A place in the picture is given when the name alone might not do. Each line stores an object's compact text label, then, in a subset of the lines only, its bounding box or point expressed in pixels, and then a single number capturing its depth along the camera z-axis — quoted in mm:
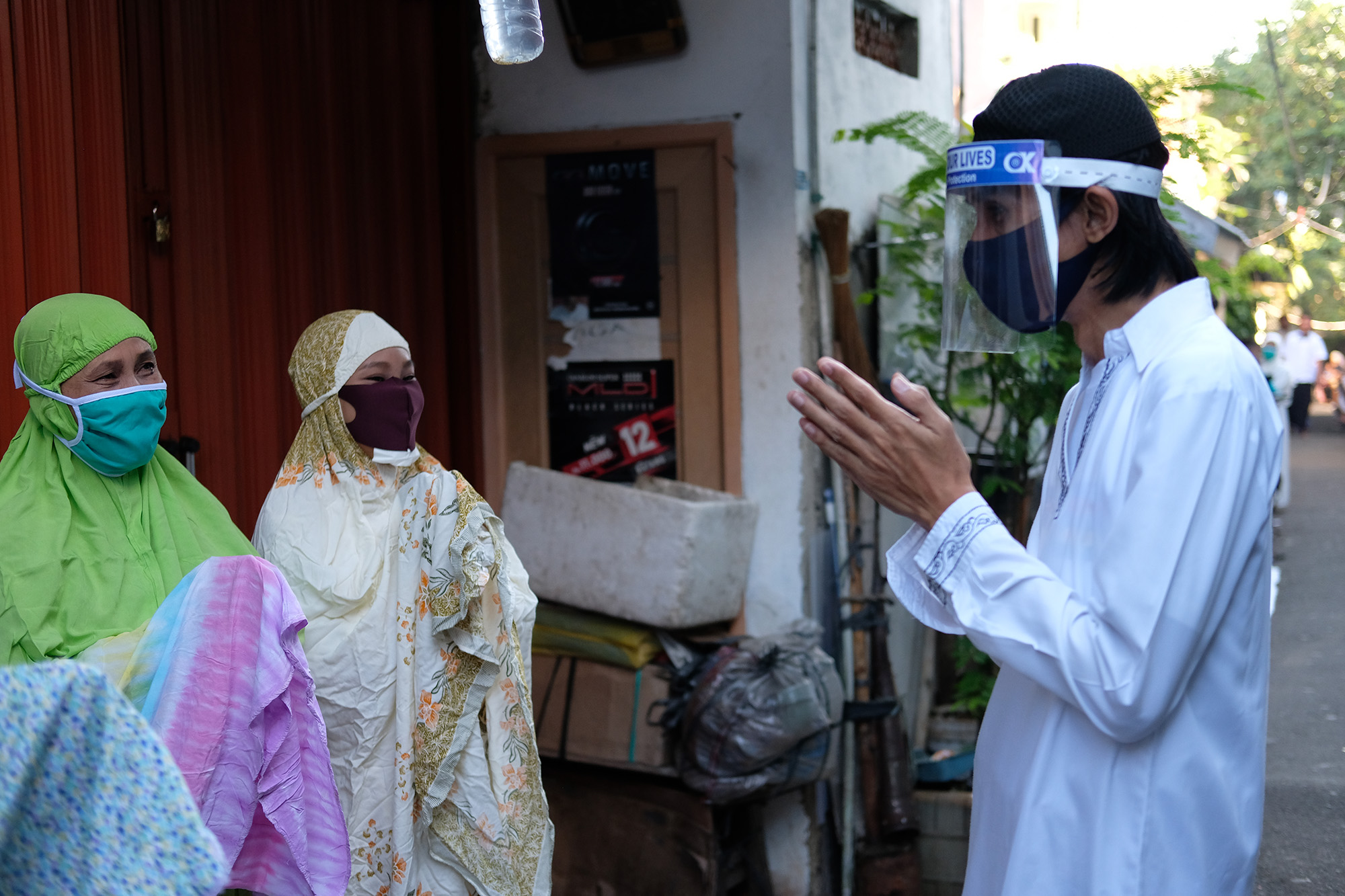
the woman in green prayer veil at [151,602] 2062
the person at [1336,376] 20562
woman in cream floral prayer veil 2725
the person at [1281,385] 10562
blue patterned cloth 1079
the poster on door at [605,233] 4484
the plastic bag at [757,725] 3777
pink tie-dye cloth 2041
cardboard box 4047
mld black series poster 4547
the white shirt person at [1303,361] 16172
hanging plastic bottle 2463
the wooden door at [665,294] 4422
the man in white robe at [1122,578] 1414
